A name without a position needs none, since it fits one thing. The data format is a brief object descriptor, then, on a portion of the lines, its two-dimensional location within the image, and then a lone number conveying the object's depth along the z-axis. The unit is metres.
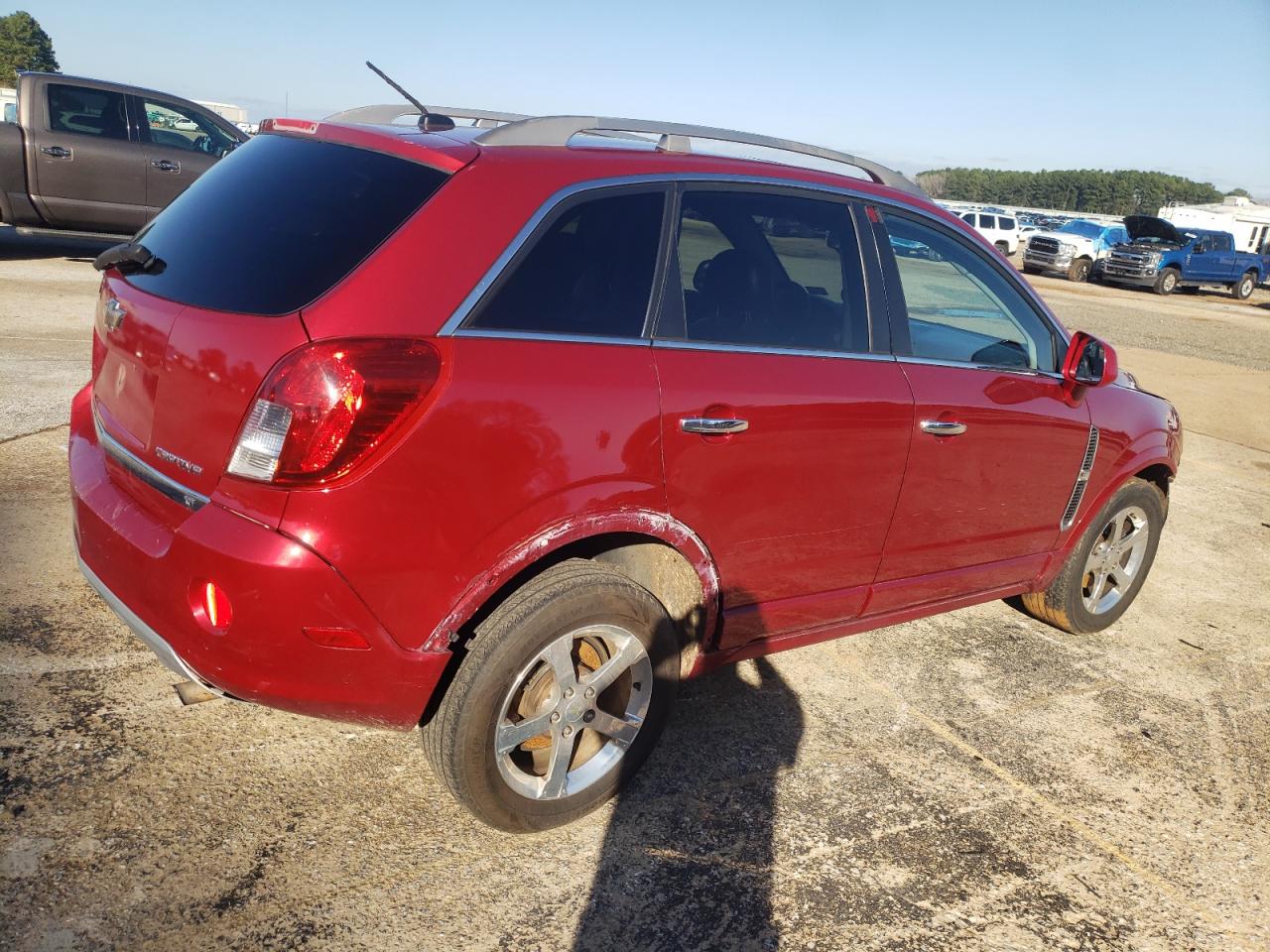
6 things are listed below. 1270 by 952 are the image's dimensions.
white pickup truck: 31.64
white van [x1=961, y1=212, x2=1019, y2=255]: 37.94
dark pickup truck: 10.79
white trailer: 52.75
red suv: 2.39
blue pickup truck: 29.30
